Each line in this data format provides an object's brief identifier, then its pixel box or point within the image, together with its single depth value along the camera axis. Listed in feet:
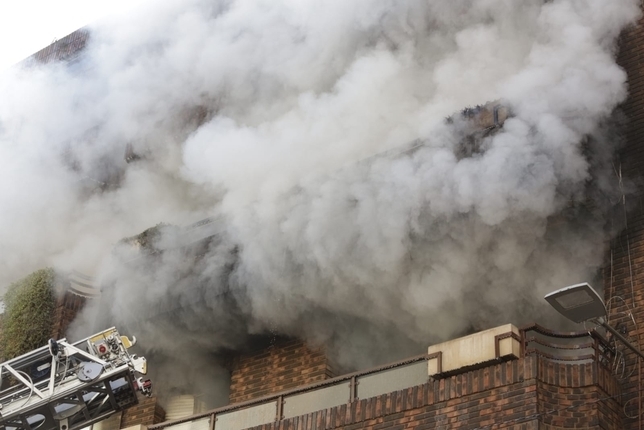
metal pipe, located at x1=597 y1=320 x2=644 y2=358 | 50.32
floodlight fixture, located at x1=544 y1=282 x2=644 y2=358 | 50.24
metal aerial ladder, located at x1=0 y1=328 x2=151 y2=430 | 62.97
